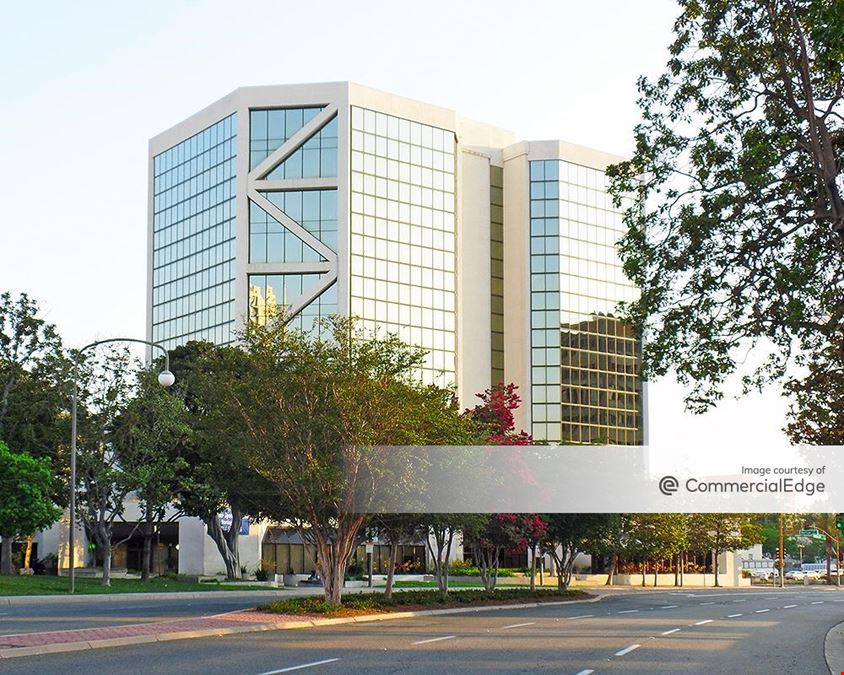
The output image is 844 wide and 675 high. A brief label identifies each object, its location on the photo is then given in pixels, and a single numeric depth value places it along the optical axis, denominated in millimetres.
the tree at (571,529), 52544
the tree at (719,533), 85938
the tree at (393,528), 37219
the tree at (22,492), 51125
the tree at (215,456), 34406
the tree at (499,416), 47375
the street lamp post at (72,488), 42534
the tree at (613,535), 54625
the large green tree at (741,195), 17406
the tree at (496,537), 45750
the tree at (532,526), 47406
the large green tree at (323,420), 32625
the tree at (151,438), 53281
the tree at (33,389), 57750
